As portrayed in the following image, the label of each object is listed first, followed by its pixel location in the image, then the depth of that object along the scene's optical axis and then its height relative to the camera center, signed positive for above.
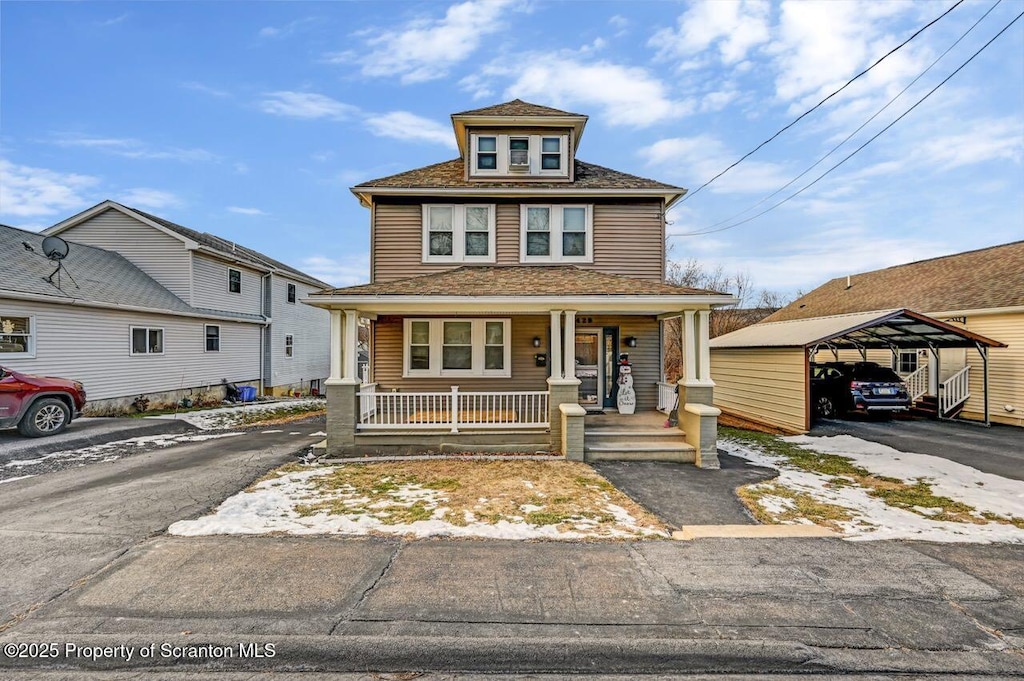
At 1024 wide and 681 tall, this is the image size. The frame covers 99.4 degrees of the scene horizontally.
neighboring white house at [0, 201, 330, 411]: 12.20 +1.32
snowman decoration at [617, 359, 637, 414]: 10.70 -1.02
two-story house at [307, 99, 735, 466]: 10.78 +2.51
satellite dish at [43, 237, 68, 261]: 13.12 +3.12
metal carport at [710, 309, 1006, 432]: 11.40 +0.06
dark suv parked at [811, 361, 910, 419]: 13.24 -1.19
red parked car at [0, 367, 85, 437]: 9.16 -1.16
